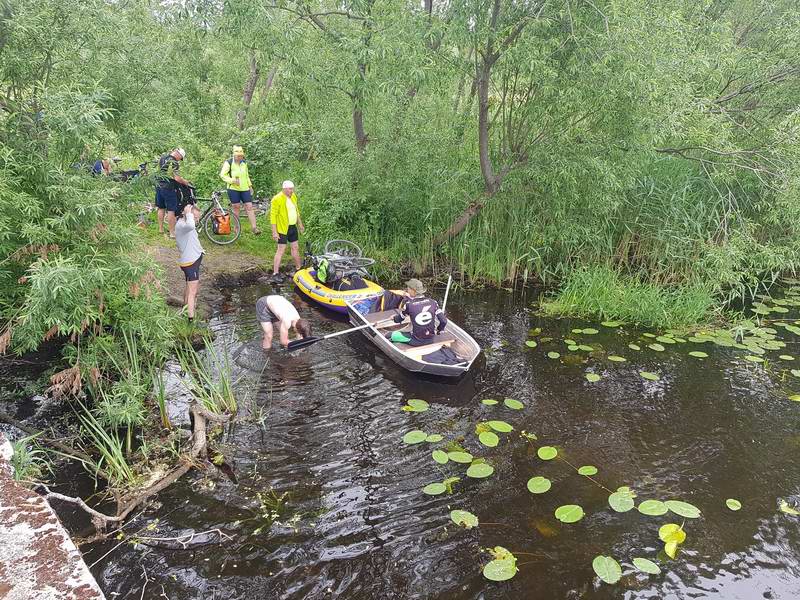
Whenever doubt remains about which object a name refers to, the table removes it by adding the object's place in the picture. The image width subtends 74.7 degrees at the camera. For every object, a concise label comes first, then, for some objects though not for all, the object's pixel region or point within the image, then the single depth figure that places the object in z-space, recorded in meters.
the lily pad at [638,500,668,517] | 4.62
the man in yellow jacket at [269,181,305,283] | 9.30
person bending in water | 7.12
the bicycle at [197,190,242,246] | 10.41
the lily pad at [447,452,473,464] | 5.27
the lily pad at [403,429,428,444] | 5.57
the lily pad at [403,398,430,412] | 6.21
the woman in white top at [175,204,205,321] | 7.17
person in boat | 6.93
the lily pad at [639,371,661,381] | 6.93
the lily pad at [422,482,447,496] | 4.85
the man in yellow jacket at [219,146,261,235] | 10.09
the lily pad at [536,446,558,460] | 5.35
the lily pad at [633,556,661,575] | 4.09
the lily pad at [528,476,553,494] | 4.89
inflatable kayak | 8.41
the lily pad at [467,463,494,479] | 5.09
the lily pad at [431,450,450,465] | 5.24
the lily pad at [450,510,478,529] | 4.49
